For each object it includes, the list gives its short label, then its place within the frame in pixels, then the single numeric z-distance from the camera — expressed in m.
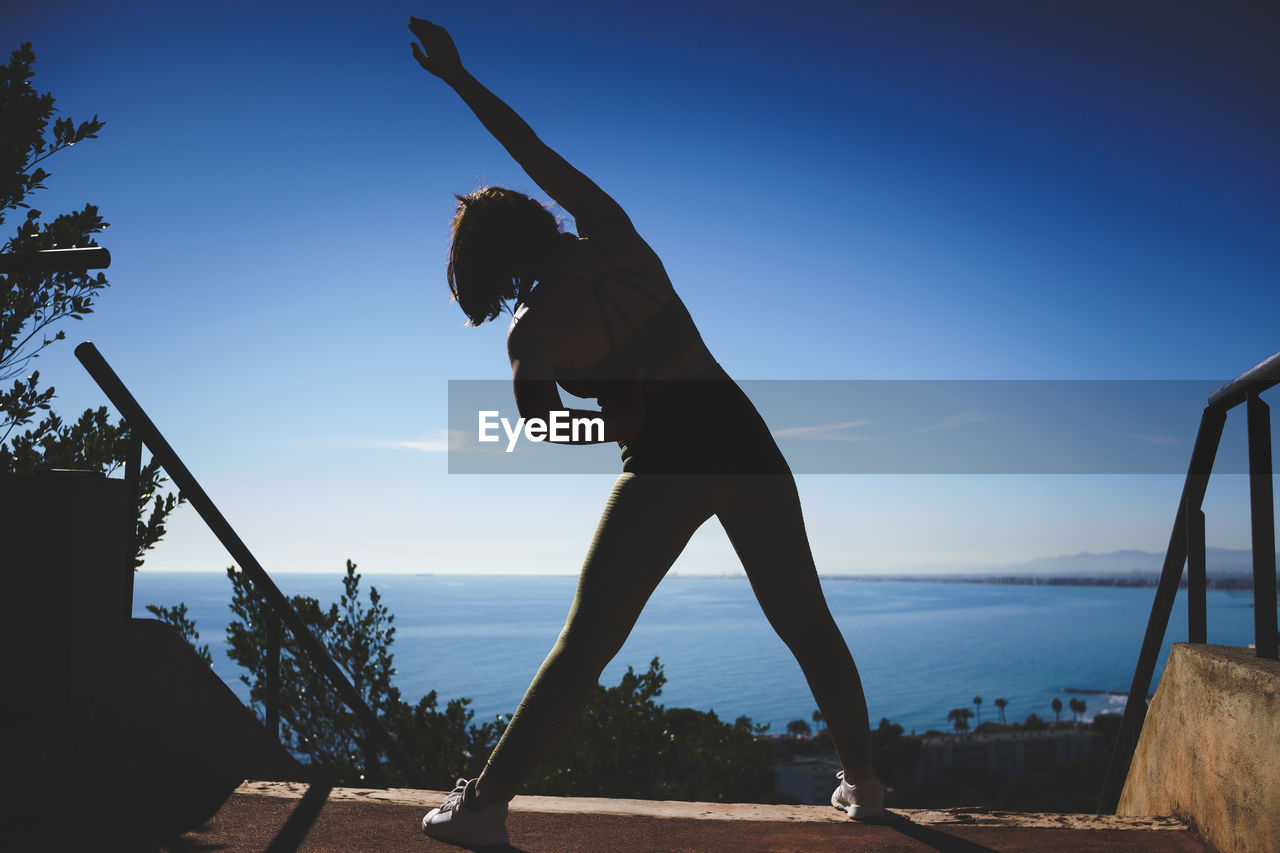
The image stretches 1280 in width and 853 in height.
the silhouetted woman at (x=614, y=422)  1.94
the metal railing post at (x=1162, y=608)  2.47
